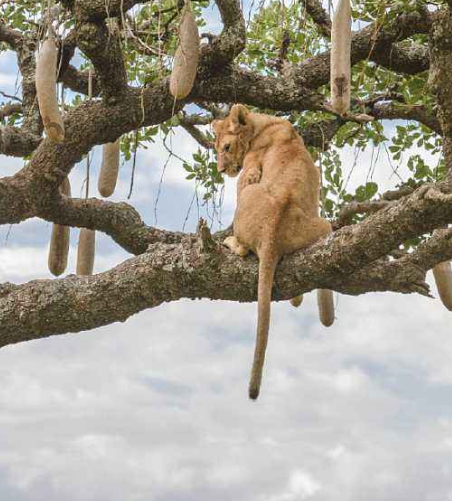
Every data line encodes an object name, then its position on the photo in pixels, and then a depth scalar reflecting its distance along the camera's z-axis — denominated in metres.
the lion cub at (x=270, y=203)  5.50
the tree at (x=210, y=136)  5.66
